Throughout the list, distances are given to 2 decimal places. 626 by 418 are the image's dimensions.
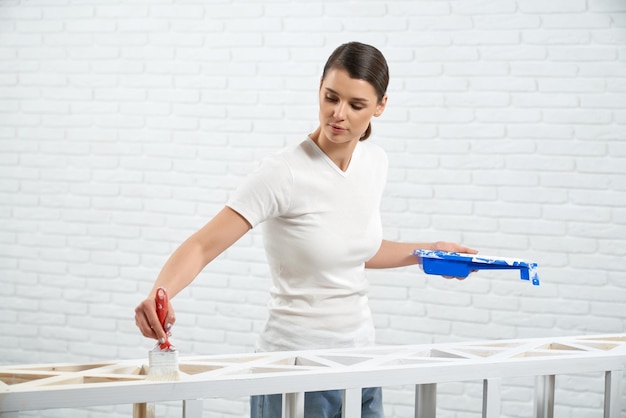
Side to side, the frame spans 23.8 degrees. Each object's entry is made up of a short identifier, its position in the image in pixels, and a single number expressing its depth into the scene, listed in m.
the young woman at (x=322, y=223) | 3.61
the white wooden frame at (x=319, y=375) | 3.27
